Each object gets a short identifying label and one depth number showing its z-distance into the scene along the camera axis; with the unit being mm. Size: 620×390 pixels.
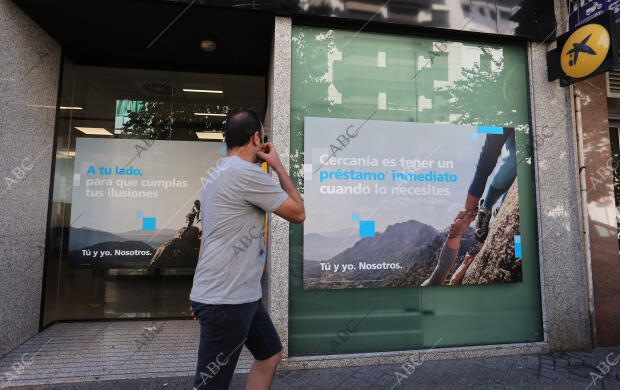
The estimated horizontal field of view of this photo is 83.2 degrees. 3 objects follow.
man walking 1822
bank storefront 4012
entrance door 5098
